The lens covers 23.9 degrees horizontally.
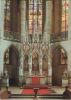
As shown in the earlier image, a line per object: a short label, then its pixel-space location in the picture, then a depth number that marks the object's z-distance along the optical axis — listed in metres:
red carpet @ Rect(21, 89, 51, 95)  11.23
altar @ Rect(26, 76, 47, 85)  13.89
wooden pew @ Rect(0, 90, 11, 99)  8.28
